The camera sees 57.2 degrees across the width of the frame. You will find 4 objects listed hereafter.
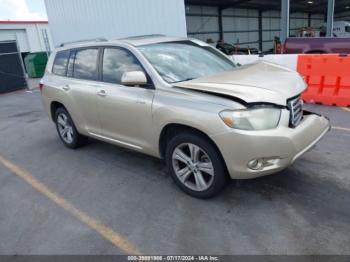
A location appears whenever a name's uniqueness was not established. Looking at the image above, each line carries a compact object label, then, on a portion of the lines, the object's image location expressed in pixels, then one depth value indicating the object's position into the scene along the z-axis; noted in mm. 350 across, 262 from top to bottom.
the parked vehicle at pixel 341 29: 23859
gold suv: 3070
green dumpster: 20312
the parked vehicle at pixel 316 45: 10265
